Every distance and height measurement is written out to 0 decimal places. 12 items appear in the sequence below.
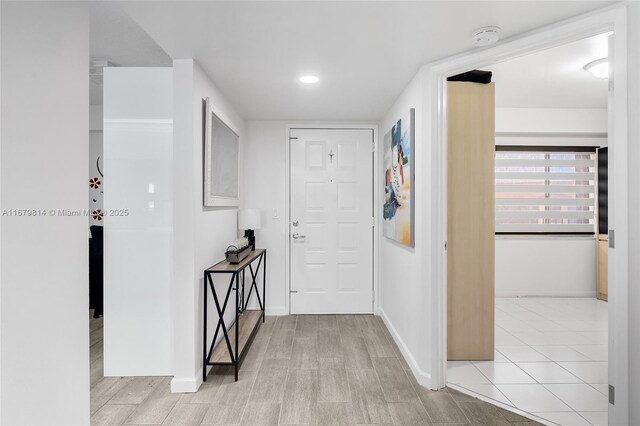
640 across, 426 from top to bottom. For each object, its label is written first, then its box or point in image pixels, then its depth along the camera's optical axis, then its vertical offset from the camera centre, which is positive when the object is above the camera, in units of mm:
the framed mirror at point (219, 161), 2701 +448
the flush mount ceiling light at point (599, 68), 3102 +1311
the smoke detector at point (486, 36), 2027 +1035
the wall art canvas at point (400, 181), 2842 +288
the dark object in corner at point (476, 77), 2893 +1121
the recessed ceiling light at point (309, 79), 2828 +1086
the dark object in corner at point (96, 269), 4000 -651
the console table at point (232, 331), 2650 -1096
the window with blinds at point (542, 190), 5164 +338
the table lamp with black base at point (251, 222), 3818 -101
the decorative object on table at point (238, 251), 2975 -344
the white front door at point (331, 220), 4340 -87
